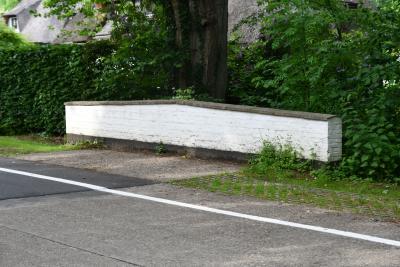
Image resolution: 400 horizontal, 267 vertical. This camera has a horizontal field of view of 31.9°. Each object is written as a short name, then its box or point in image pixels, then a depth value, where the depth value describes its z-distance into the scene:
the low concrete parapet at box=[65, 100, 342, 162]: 12.23
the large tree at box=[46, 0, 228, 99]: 17.66
